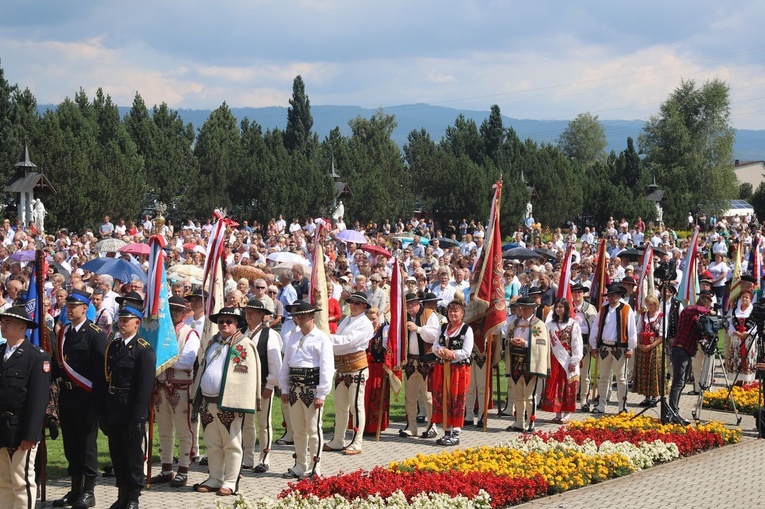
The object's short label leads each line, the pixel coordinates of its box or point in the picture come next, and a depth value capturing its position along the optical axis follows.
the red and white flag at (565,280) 15.54
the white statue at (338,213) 47.59
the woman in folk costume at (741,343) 17.38
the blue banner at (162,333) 10.57
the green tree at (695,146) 85.12
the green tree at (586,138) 135.75
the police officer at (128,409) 9.75
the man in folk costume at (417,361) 13.92
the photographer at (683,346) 14.50
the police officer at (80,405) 10.03
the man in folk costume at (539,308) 15.15
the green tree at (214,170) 56.78
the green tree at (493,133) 79.12
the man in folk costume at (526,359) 14.24
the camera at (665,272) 13.92
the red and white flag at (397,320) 13.48
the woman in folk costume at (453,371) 13.53
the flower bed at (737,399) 15.91
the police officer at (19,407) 8.91
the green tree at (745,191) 106.68
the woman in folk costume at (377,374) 13.76
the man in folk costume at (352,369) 12.34
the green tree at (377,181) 58.78
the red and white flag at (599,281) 16.97
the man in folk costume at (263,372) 11.16
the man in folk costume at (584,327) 15.95
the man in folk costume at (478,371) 14.88
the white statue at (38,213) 39.38
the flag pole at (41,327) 10.13
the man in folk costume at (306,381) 11.21
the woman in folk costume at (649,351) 15.93
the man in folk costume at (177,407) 11.06
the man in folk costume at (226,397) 10.46
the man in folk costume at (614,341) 15.57
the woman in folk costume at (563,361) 14.70
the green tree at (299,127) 74.75
